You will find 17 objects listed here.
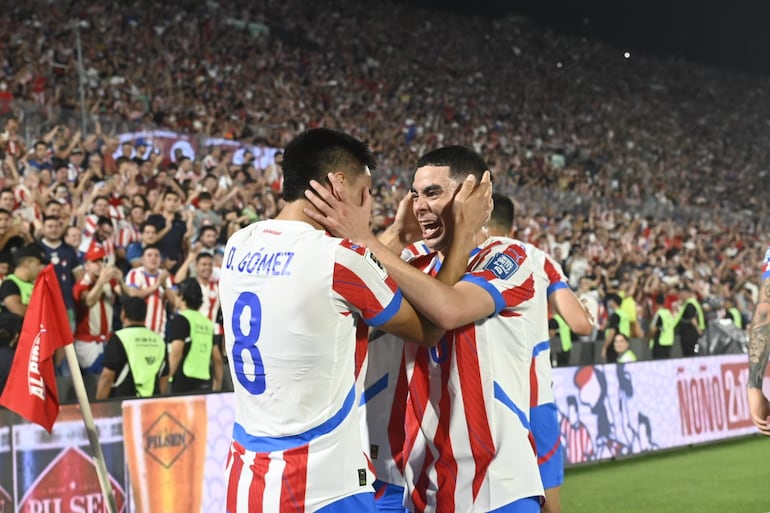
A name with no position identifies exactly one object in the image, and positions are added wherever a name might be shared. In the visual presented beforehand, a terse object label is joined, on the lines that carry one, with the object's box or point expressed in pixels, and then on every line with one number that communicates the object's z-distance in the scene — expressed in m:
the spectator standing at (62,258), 9.16
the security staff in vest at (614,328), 14.07
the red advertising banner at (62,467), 6.35
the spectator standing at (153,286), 9.79
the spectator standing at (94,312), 9.13
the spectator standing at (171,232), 10.91
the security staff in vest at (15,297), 7.71
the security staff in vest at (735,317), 16.89
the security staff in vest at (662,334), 14.88
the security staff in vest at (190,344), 8.99
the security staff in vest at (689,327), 15.30
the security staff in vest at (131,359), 8.13
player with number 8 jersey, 3.11
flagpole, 5.43
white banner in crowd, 14.31
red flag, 5.73
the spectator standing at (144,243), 10.66
